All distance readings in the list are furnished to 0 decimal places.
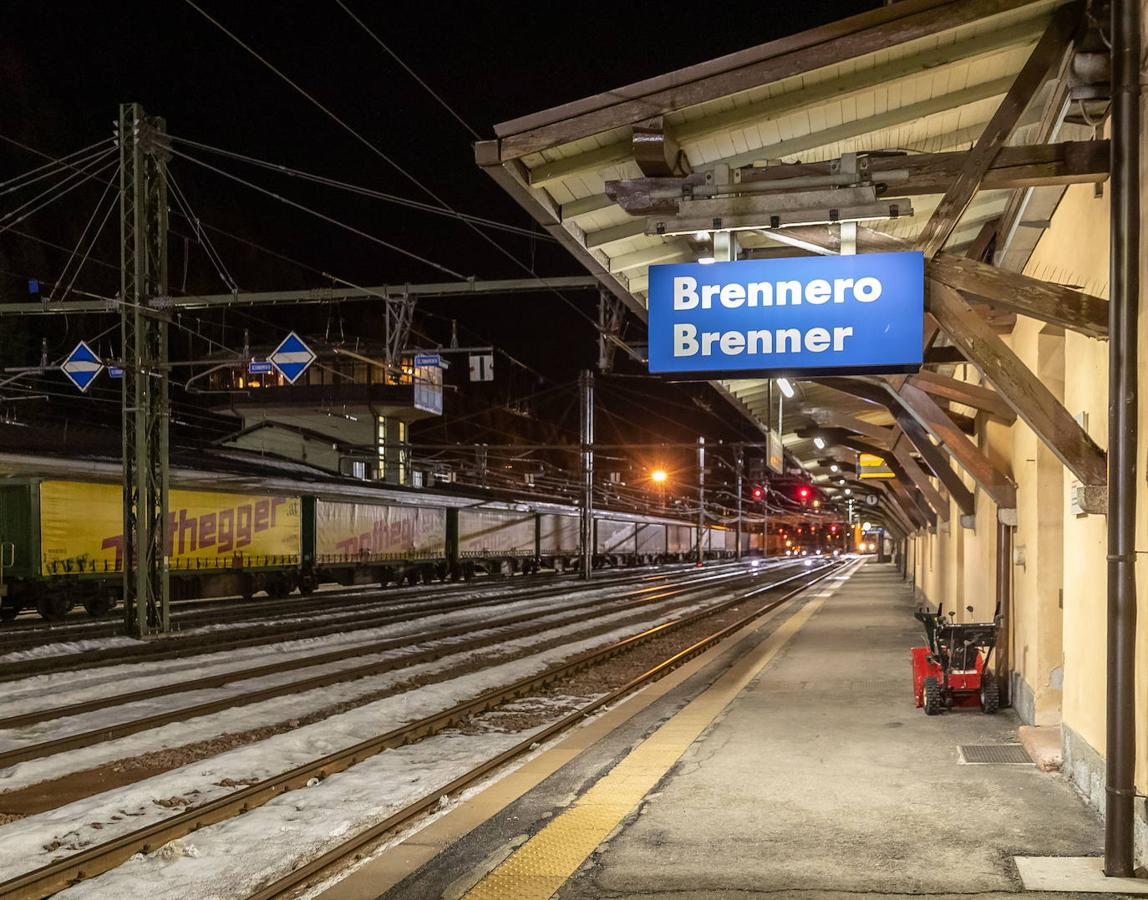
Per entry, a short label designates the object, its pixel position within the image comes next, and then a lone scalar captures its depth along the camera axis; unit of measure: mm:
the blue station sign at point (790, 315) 5547
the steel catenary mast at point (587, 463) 44125
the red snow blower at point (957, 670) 9547
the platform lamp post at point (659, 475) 54206
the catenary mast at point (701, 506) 61938
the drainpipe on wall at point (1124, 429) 5016
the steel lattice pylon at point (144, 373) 19016
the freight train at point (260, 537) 22453
